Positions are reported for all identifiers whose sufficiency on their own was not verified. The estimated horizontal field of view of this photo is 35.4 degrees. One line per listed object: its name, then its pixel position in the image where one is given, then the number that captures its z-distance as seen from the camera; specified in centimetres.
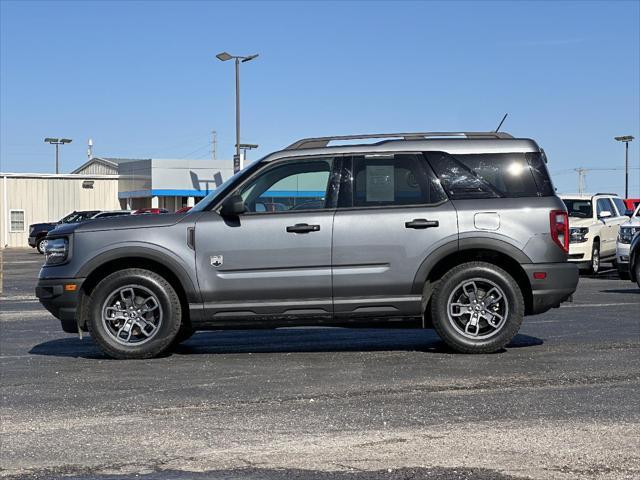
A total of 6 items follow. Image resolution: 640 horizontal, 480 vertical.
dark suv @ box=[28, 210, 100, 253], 4328
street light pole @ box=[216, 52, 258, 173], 4047
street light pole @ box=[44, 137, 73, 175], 8444
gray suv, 881
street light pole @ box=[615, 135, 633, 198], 6028
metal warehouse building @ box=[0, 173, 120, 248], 5688
